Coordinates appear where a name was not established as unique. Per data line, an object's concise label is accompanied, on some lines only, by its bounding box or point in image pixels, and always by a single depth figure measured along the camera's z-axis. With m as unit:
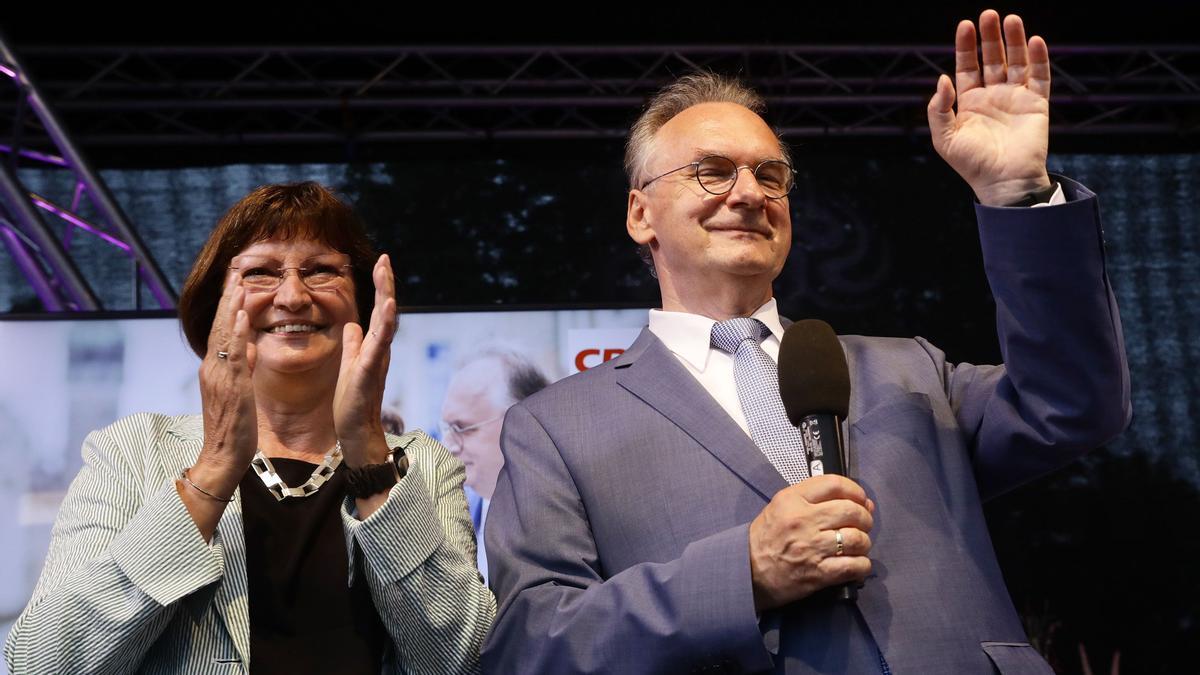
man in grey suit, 1.65
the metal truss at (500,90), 5.38
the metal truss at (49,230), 4.61
